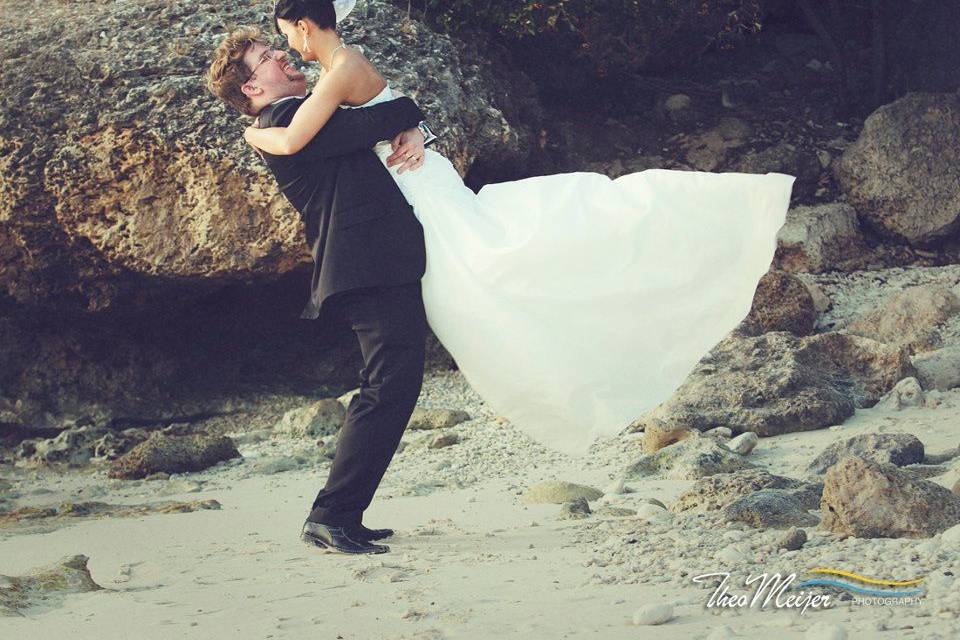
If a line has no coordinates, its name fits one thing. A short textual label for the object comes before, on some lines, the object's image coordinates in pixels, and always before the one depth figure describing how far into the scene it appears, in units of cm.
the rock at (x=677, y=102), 1856
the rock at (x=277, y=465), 1203
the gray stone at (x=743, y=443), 1057
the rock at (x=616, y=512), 887
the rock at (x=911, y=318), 1329
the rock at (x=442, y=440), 1217
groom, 809
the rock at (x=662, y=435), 1100
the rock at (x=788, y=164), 1725
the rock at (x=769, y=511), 800
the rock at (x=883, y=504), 739
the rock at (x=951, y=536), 687
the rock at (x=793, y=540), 733
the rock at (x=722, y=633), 573
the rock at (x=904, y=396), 1135
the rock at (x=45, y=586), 730
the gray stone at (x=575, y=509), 891
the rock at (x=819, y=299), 1496
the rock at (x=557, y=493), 951
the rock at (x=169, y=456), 1227
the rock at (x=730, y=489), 853
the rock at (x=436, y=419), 1304
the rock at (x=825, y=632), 556
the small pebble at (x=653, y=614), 608
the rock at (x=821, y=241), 1622
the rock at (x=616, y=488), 959
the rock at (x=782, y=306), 1396
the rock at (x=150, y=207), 1350
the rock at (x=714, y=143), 1751
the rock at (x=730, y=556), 704
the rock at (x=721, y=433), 1097
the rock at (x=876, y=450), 934
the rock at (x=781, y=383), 1117
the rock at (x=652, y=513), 844
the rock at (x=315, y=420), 1356
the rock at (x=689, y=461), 993
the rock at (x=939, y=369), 1200
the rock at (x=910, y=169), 1637
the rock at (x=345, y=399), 1413
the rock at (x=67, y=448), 1363
